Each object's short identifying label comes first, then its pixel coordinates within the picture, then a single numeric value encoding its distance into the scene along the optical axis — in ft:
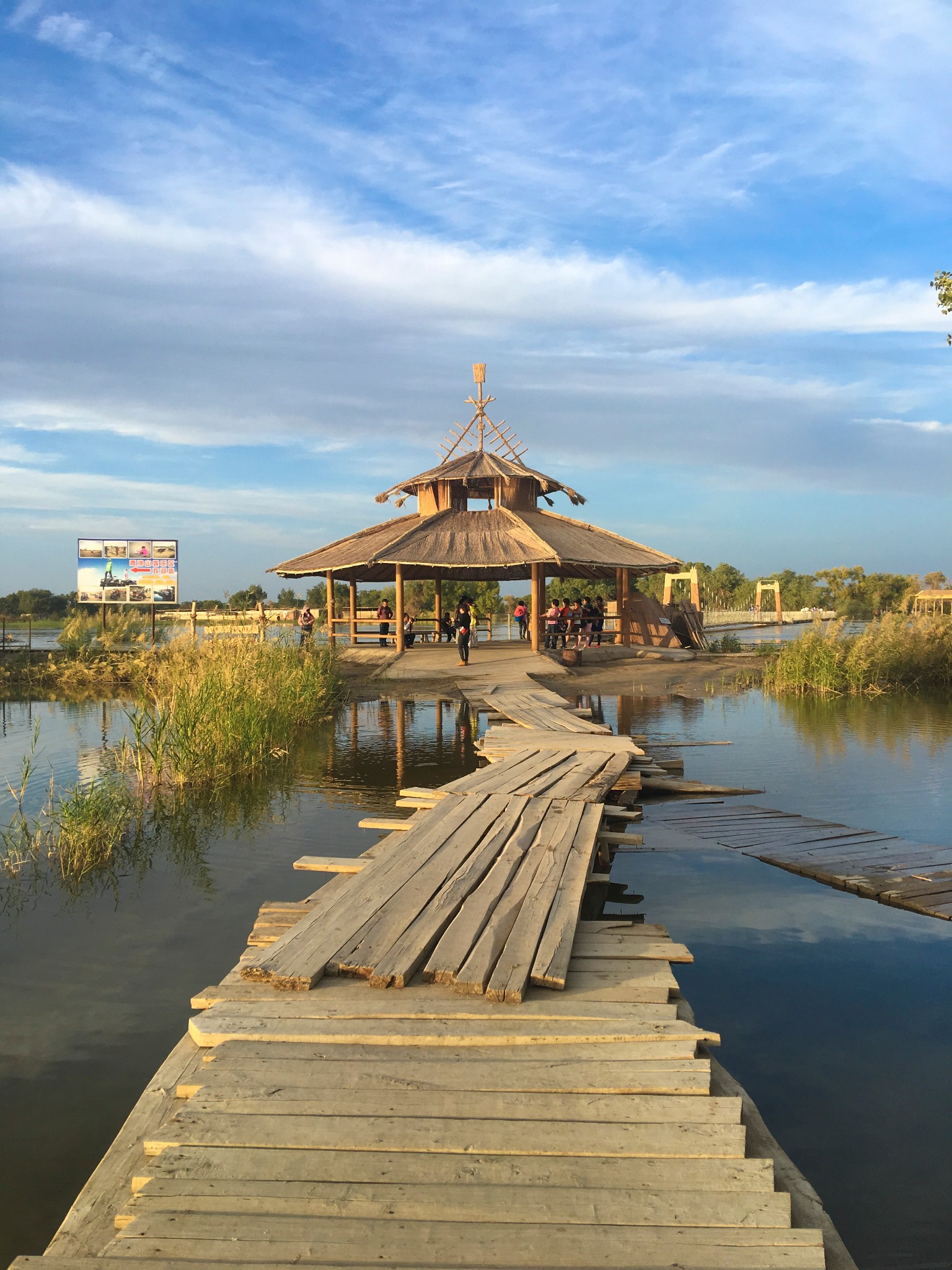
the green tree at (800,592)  233.55
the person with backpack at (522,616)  94.38
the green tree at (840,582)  222.48
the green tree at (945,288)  61.11
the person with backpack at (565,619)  81.20
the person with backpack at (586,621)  80.33
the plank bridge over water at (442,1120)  8.28
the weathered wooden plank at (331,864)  20.16
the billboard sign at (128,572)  86.38
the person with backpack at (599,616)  85.02
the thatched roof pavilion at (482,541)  74.13
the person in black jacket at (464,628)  66.18
